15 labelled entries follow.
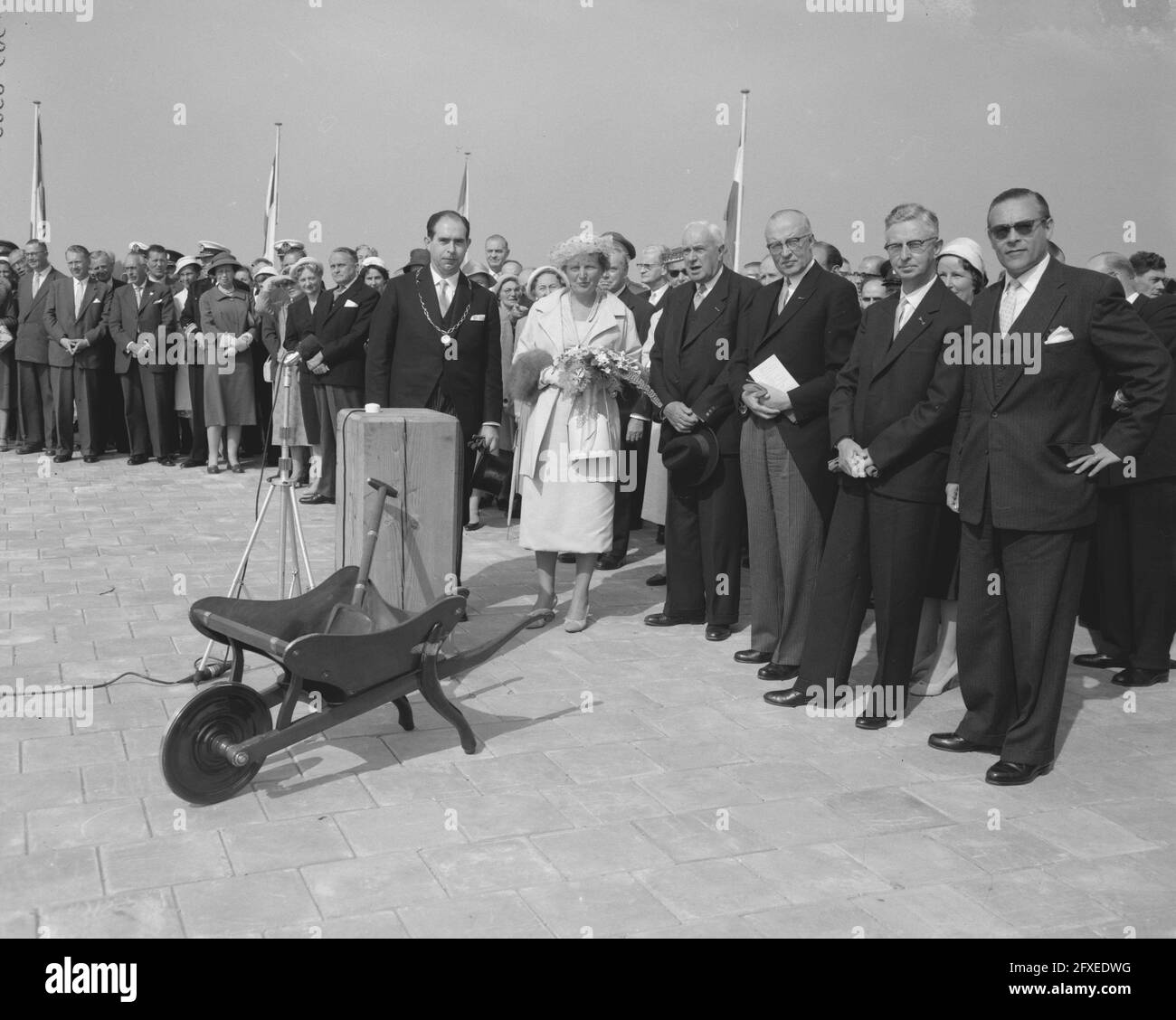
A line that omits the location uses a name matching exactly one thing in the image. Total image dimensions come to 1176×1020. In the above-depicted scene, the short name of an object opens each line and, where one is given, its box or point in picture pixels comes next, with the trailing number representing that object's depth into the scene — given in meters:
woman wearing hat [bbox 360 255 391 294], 12.09
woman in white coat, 7.10
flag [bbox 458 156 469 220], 20.42
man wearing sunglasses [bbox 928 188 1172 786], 4.77
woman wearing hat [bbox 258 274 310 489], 11.91
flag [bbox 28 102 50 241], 20.06
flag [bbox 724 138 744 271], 17.46
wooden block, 5.96
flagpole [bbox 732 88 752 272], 17.52
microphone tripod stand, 5.81
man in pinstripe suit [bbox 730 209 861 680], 6.33
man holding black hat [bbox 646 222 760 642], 6.97
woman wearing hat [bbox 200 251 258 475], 13.28
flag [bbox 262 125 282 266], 19.06
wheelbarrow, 4.35
